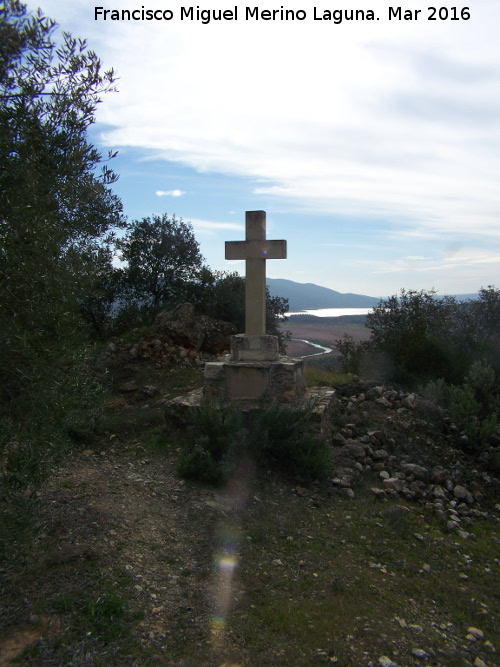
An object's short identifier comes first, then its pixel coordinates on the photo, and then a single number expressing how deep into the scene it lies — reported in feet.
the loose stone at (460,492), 20.85
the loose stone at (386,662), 10.55
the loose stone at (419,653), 10.98
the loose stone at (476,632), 12.21
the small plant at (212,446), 19.53
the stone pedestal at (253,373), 26.13
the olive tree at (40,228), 10.66
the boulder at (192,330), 37.88
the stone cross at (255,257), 27.48
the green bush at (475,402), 25.00
